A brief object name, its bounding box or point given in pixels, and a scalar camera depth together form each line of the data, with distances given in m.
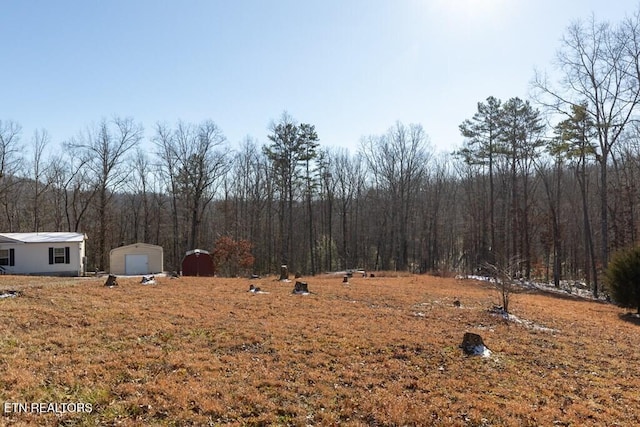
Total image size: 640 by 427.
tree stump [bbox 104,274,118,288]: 14.14
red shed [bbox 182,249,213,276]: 25.17
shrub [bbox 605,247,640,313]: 13.88
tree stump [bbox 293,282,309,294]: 14.22
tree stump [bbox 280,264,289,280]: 19.62
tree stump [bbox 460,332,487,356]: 7.08
